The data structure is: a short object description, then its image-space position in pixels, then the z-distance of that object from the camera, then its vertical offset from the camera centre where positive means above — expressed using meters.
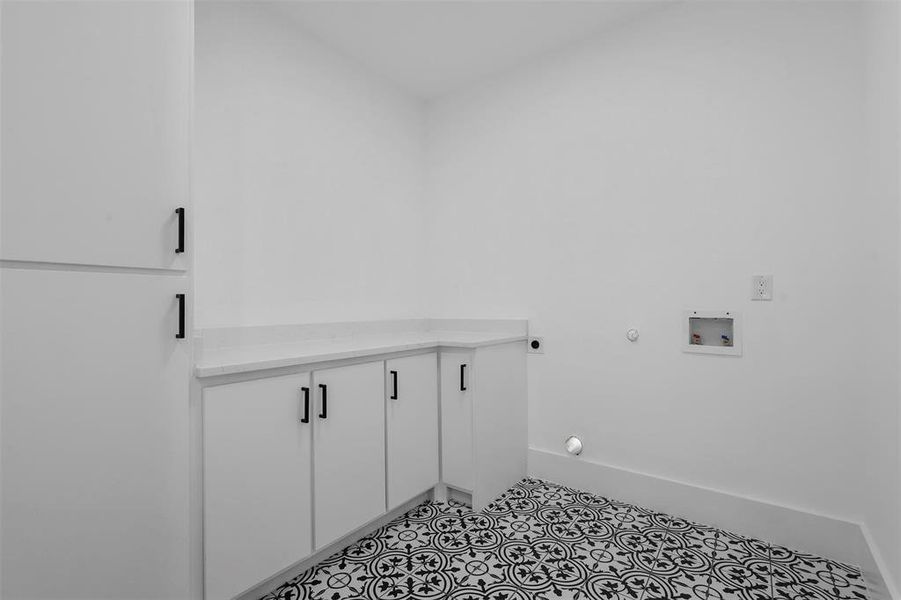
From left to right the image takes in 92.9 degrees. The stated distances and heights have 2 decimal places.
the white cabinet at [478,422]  2.14 -0.63
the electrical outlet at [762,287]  1.89 +0.06
